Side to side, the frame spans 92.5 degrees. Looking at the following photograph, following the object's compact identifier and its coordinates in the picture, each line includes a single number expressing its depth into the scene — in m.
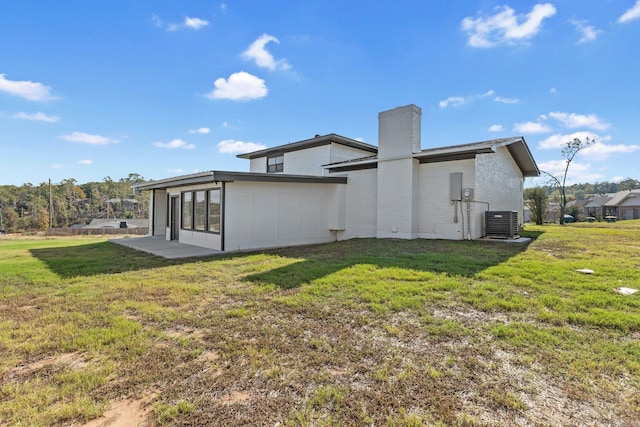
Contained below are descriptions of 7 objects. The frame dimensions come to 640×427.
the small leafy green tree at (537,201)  21.69
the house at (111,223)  47.84
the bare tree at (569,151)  27.26
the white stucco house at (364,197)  10.34
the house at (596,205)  42.62
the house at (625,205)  40.56
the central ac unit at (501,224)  10.37
